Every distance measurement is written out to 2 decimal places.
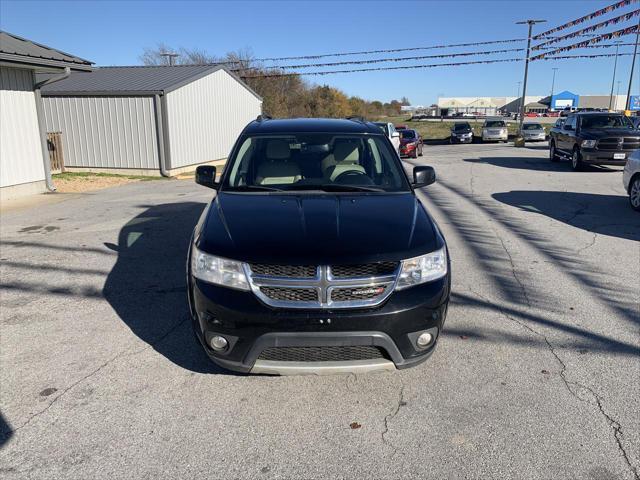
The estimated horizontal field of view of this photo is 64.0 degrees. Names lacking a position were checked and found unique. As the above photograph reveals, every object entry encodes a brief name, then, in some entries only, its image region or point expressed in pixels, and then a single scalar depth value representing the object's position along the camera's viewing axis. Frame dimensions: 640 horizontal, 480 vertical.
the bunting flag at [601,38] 20.91
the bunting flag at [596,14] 20.04
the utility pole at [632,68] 35.09
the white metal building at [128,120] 17.20
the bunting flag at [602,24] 20.23
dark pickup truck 15.04
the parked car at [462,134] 36.53
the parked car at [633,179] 9.54
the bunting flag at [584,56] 31.61
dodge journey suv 2.96
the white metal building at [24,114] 11.02
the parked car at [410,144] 23.73
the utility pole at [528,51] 34.91
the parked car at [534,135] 32.53
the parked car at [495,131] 35.50
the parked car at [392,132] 20.28
